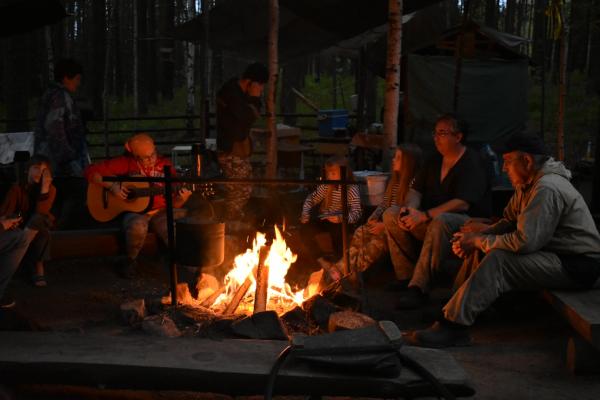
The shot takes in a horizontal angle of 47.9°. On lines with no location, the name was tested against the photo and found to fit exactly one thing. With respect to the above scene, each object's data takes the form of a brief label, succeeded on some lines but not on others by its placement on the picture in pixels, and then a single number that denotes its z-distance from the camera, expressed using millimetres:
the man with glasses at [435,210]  5859
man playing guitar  6805
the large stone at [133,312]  5559
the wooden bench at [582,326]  4062
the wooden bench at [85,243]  6930
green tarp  13617
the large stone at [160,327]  5230
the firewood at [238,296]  5777
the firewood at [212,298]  5974
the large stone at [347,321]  5039
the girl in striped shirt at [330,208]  7016
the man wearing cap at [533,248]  4652
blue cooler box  15469
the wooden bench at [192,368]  3531
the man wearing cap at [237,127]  8602
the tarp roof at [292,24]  12180
